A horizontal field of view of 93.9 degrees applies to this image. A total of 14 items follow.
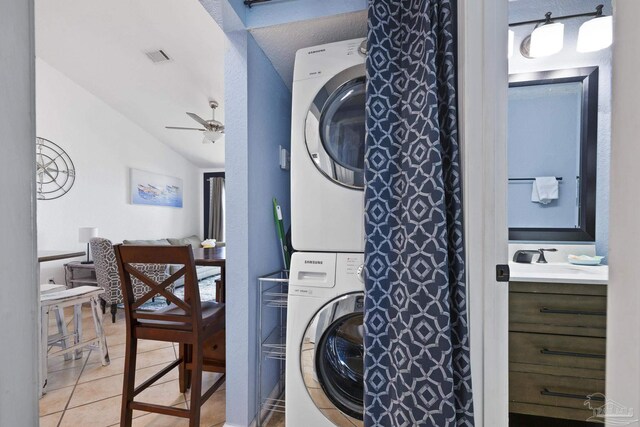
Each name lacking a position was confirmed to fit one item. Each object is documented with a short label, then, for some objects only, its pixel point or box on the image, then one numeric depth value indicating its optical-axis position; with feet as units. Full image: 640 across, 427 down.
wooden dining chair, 4.48
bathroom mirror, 5.81
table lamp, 12.19
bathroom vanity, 4.42
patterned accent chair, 10.82
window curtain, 22.35
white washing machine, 4.08
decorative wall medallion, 12.00
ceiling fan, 12.34
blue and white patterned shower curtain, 3.21
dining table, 6.36
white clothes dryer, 4.21
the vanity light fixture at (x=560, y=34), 5.43
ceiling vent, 10.62
